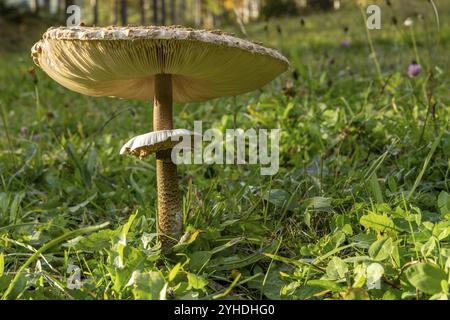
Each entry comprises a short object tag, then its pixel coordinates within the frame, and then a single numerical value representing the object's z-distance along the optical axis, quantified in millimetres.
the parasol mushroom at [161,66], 567
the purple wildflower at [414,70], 912
